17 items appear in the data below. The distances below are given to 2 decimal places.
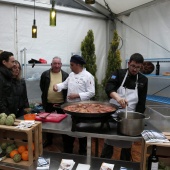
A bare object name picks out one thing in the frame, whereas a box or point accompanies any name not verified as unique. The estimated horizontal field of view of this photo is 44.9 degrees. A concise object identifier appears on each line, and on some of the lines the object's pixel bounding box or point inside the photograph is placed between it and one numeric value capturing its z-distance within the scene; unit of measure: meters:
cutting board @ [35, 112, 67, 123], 2.01
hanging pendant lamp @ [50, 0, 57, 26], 2.70
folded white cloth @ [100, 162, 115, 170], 1.59
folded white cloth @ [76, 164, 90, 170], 1.67
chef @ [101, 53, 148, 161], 2.20
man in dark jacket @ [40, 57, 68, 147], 3.35
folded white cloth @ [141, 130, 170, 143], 1.48
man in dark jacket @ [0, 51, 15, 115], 2.33
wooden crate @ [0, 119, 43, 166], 1.64
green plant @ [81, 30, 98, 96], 4.74
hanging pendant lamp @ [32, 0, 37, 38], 3.43
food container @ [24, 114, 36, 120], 1.91
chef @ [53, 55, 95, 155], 2.69
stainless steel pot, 1.61
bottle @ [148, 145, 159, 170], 1.46
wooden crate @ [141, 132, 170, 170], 1.46
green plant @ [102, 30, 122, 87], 4.59
